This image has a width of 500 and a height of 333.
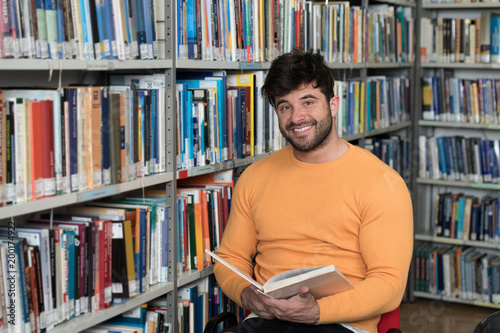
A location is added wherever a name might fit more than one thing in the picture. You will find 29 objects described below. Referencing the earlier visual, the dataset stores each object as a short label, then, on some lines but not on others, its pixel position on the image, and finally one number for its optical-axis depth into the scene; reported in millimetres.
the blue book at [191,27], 2275
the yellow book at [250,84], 2676
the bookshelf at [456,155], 4160
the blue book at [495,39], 4070
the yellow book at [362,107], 3729
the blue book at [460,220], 4262
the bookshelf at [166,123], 1720
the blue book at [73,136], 1771
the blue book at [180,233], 2316
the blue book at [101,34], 1860
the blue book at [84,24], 1809
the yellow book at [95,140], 1849
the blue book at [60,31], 1728
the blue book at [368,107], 3803
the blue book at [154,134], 2133
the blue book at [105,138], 1889
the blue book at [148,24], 2059
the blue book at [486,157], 4145
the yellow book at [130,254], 2010
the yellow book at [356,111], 3641
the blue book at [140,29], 2025
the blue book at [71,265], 1808
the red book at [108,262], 1941
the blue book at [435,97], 4301
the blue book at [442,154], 4301
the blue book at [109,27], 1890
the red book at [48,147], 1691
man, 1941
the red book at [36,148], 1659
